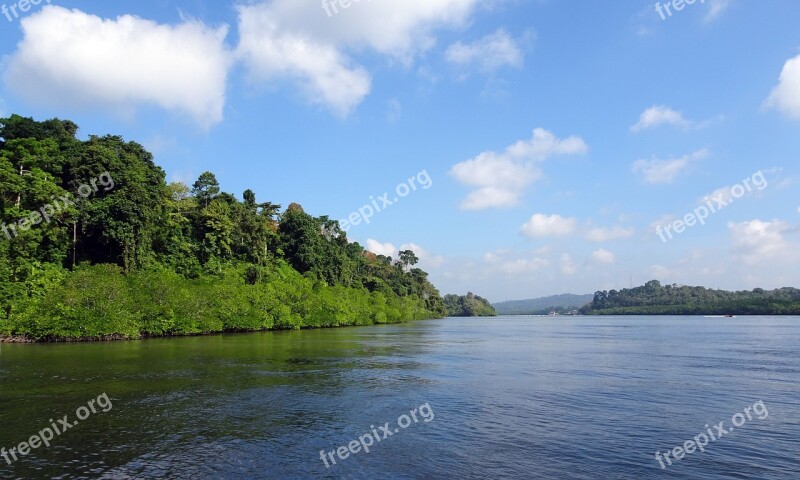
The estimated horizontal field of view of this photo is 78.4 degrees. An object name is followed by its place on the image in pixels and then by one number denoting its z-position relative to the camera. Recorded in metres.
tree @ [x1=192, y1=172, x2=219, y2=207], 91.69
